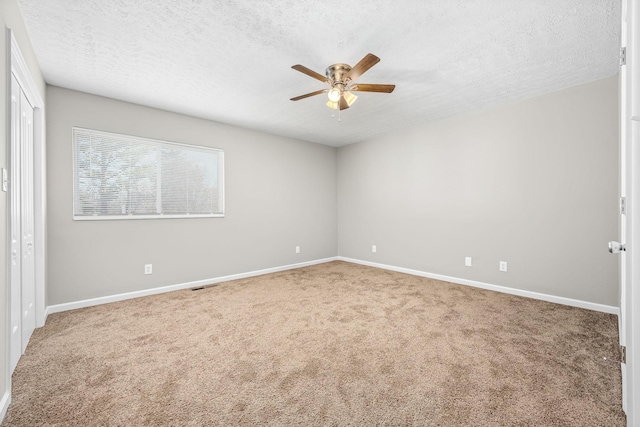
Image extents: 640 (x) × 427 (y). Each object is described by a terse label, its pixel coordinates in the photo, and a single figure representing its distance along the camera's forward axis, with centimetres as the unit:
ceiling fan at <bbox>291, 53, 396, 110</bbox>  234
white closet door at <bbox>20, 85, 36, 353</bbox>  224
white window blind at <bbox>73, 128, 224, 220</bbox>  315
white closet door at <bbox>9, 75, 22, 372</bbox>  191
